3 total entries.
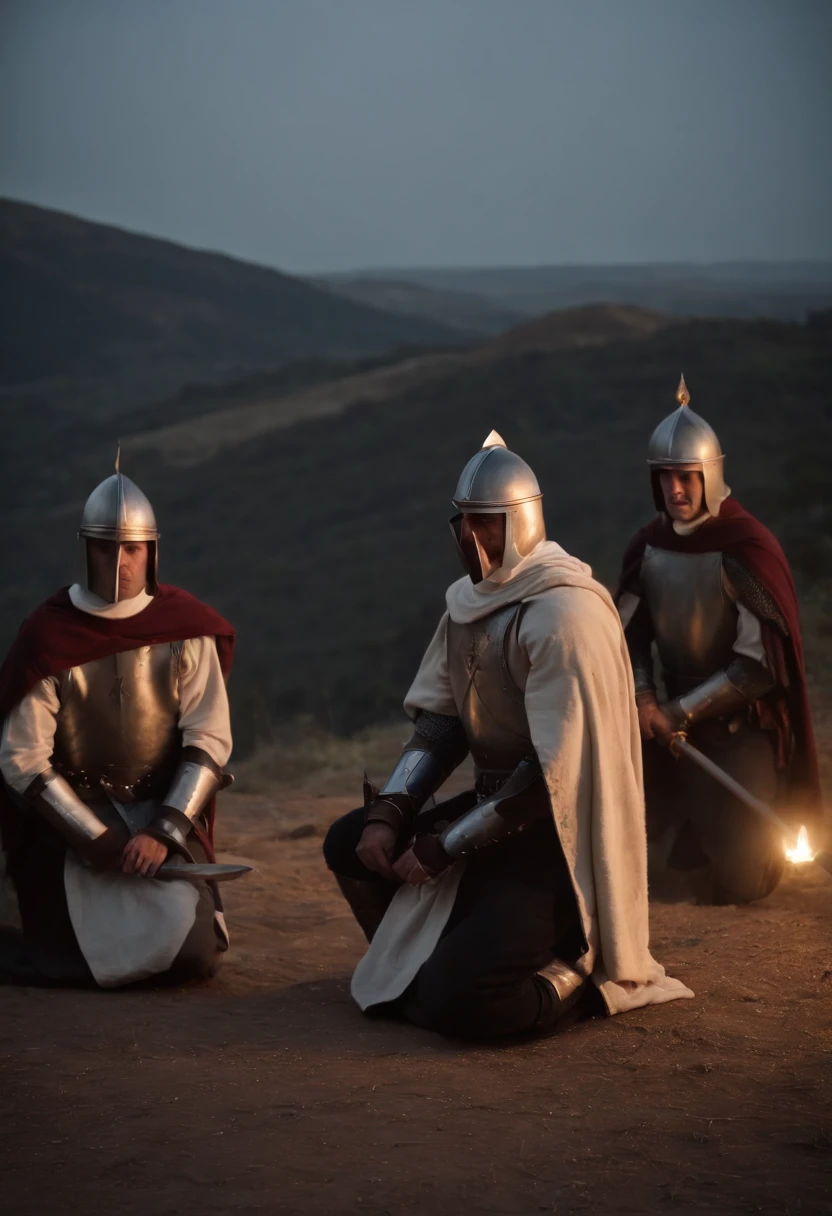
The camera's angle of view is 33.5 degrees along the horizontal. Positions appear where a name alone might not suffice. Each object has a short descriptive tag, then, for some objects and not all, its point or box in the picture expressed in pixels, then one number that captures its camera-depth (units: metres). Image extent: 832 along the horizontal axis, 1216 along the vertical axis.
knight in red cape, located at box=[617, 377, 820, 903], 6.15
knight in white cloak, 4.26
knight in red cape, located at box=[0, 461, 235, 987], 5.01
